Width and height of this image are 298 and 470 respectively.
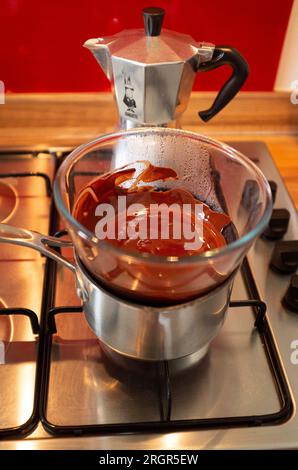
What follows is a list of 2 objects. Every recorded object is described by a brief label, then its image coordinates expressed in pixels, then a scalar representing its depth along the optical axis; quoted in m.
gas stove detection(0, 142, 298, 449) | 0.47
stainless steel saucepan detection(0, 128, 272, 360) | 0.41
